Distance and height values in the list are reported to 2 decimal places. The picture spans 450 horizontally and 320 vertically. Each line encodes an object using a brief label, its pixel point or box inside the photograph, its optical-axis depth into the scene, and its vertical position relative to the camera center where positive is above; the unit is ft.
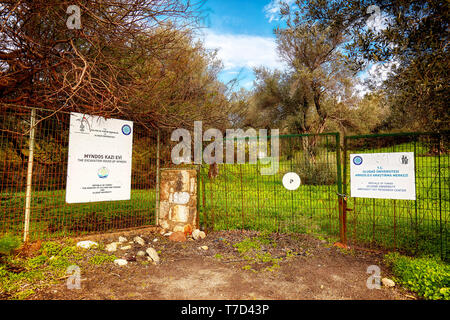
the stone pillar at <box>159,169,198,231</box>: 20.83 -2.29
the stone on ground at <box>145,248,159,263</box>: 15.77 -5.15
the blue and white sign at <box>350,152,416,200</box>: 15.24 -0.10
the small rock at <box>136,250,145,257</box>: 16.37 -5.23
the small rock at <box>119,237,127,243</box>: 18.79 -5.00
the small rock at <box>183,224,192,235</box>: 20.55 -4.55
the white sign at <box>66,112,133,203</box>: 17.12 +0.86
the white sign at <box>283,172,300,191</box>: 19.86 -0.62
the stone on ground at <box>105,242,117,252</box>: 17.01 -5.05
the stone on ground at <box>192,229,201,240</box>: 20.02 -4.84
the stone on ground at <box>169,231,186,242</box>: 19.75 -5.00
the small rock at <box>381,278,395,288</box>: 12.25 -5.19
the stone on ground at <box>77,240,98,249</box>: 16.90 -4.85
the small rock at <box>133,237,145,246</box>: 18.57 -5.01
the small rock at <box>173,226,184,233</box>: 20.75 -4.59
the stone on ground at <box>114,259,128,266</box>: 14.96 -5.28
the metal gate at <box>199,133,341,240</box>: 19.69 -0.41
